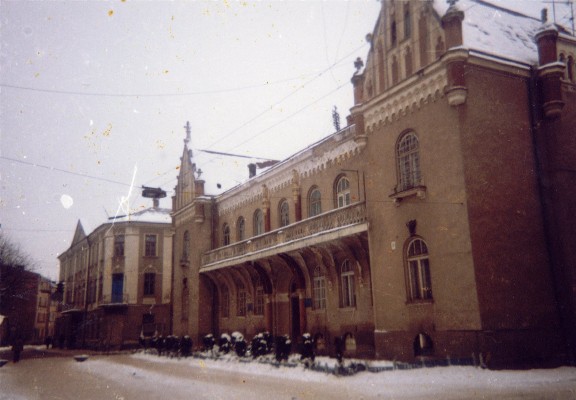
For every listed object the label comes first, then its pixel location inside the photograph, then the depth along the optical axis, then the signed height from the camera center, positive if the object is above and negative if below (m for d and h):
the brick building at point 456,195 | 16.77 +4.20
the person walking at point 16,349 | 33.19 -1.04
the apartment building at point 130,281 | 47.56 +4.22
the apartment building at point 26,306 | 45.78 +3.18
